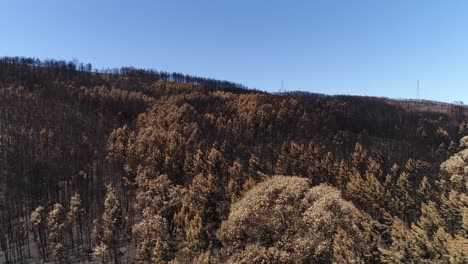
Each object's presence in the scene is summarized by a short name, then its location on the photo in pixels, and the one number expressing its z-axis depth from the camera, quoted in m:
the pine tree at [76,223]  64.62
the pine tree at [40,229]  60.62
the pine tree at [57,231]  54.67
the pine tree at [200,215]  49.59
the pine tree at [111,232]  53.03
